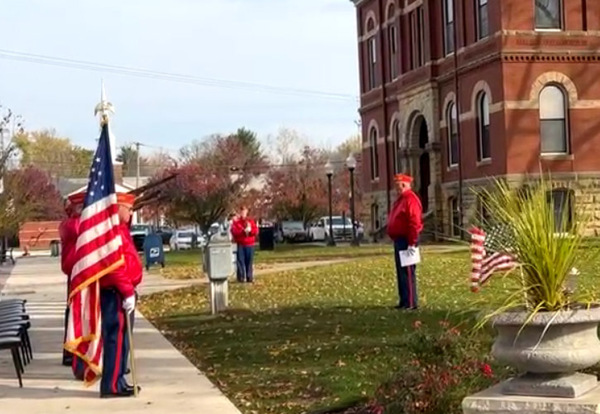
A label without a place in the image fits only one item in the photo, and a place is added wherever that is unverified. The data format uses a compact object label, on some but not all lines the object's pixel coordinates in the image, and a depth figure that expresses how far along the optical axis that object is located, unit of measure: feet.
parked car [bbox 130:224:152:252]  140.97
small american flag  19.84
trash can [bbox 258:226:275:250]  147.13
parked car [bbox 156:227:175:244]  236.12
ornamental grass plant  18.45
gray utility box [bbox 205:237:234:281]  52.01
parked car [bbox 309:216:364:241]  188.19
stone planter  17.87
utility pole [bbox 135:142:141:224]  331.77
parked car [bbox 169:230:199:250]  198.55
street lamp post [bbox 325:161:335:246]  156.76
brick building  114.32
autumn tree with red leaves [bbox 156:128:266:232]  216.33
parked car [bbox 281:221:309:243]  195.52
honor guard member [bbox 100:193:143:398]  31.12
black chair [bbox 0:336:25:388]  32.67
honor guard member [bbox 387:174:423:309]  48.03
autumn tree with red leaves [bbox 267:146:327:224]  237.45
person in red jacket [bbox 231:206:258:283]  73.67
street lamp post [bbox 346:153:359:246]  143.94
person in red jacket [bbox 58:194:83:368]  36.65
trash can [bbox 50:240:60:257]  183.45
